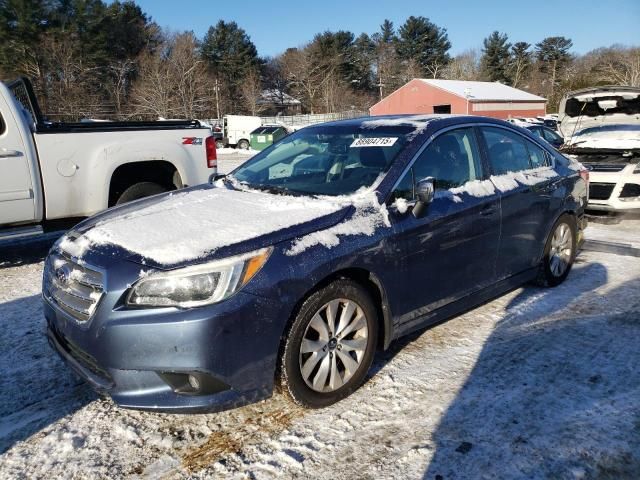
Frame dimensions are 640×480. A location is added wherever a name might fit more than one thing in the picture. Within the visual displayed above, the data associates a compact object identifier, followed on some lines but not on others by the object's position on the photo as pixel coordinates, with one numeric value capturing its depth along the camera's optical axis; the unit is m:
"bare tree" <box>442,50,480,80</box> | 83.53
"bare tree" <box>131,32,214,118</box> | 41.34
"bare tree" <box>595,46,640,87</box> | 60.31
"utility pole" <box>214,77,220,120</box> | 52.96
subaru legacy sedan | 2.53
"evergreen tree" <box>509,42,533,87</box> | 84.00
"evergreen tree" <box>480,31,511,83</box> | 82.19
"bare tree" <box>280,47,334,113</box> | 66.44
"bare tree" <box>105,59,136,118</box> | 43.81
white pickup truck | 5.37
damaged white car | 7.38
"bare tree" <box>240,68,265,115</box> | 56.81
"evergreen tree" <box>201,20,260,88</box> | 63.53
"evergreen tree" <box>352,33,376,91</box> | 76.81
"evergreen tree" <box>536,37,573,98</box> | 85.25
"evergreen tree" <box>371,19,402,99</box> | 79.19
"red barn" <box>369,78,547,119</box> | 47.09
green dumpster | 28.67
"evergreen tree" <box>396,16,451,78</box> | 81.62
